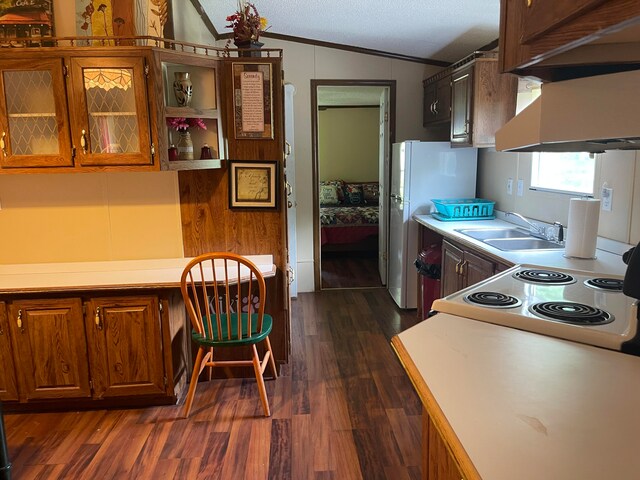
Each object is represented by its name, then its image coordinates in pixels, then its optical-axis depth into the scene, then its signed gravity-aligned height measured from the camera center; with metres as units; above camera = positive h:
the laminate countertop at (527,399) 0.76 -0.48
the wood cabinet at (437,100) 4.01 +0.55
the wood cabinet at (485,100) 3.38 +0.43
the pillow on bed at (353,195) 6.96 -0.49
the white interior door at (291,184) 4.30 -0.21
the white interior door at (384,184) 4.77 -0.23
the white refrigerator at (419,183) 4.00 -0.20
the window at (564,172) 2.77 -0.08
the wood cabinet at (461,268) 2.65 -0.66
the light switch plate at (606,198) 2.52 -0.21
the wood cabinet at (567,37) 0.81 +0.25
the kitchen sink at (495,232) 3.13 -0.49
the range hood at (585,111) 1.09 +0.12
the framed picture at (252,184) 2.92 -0.13
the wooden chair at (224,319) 2.43 -0.88
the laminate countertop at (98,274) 2.49 -0.62
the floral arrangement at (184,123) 2.66 +0.23
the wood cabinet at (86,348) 2.52 -0.99
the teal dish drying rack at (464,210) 3.71 -0.40
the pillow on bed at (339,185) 7.02 -0.35
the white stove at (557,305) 1.25 -0.46
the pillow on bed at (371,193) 7.04 -0.47
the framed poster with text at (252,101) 2.79 +0.37
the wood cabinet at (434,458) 1.13 -0.76
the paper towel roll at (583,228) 2.29 -0.34
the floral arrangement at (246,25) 2.78 +0.82
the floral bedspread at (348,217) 6.09 -0.71
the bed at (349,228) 6.09 -0.85
